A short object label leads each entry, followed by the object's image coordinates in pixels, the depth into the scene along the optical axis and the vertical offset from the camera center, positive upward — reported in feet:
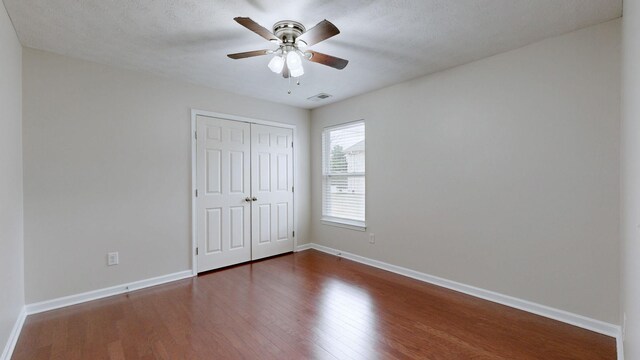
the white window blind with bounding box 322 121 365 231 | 14.07 +0.13
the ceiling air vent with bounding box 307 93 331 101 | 13.65 +3.94
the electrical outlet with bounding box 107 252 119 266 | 10.00 -2.82
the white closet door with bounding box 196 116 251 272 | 12.30 -0.65
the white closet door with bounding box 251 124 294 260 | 14.08 -0.63
